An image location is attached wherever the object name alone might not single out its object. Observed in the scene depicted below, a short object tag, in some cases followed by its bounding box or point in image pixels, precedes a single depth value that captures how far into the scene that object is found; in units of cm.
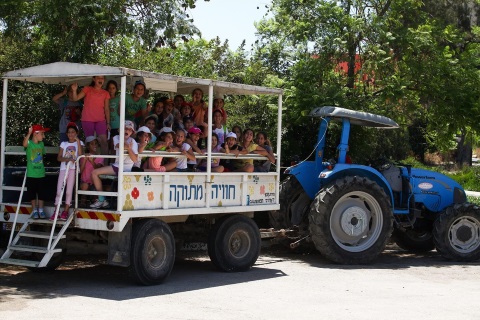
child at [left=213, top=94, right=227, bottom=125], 1319
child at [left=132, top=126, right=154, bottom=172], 1100
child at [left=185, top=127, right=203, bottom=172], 1208
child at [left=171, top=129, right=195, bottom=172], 1169
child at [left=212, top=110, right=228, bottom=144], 1297
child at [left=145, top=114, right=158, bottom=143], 1188
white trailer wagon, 1064
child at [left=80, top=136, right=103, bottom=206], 1091
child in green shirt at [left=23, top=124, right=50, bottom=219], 1123
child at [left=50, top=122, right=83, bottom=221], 1073
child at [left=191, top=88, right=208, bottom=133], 1312
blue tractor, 1370
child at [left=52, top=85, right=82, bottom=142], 1229
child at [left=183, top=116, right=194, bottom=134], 1257
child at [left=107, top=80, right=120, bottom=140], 1199
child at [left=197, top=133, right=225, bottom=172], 1230
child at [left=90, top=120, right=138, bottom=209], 1073
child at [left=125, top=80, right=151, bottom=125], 1254
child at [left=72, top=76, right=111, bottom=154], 1166
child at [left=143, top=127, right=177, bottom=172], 1126
